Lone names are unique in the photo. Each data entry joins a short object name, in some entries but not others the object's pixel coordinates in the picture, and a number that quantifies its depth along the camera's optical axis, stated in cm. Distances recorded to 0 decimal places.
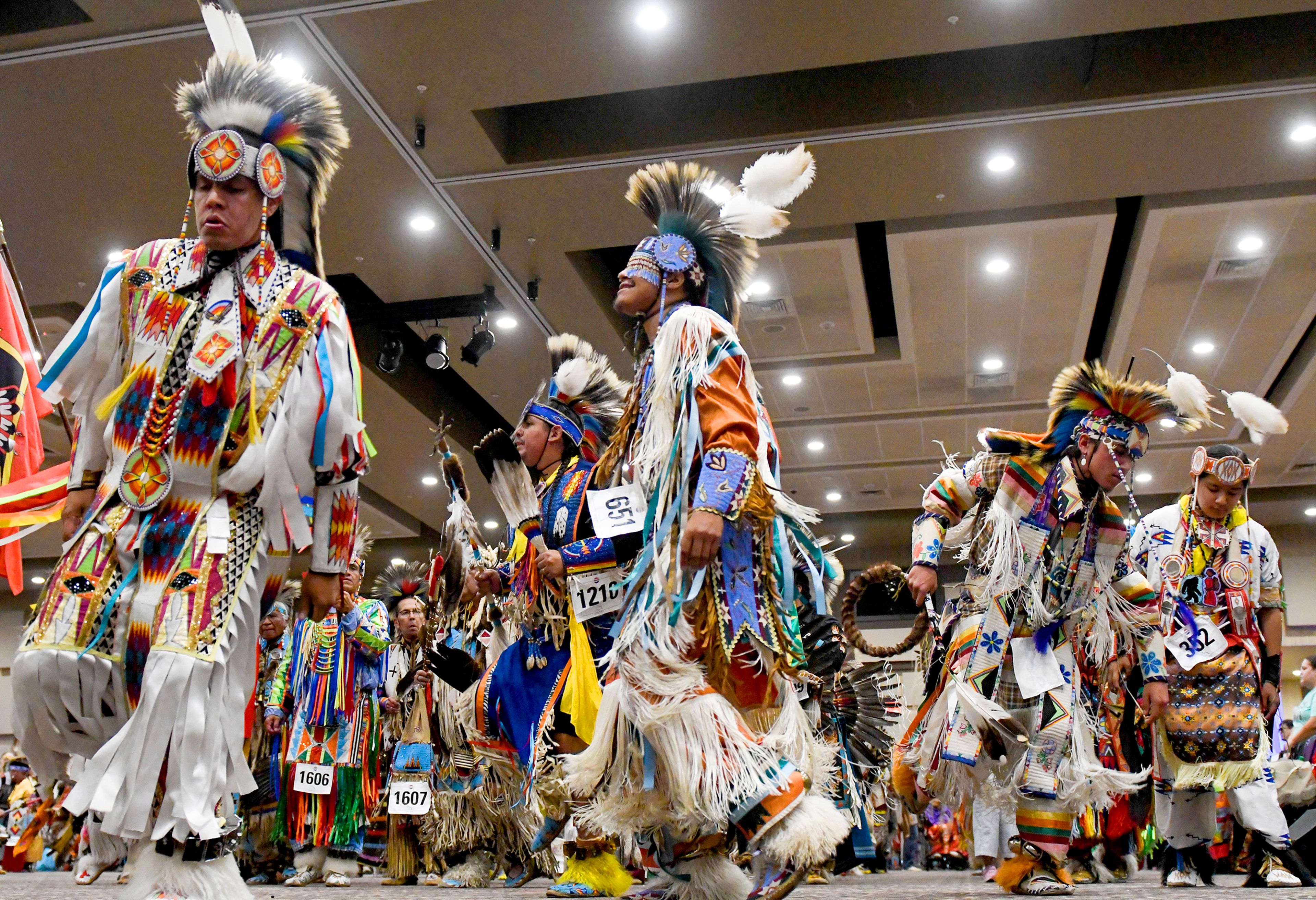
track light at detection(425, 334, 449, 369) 927
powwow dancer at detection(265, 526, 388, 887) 559
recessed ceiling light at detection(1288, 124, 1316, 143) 710
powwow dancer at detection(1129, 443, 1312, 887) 433
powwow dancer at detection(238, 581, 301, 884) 550
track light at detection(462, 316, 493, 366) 912
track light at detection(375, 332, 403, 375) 923
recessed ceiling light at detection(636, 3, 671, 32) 614
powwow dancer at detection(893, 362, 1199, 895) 347
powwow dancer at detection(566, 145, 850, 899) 227
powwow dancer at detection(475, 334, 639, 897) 331
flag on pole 324
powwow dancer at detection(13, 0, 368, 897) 198
